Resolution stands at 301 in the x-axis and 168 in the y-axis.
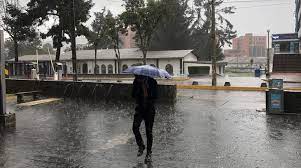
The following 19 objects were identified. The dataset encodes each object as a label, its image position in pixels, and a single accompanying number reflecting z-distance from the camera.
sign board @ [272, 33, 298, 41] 56.72
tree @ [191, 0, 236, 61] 74.19
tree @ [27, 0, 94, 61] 42.56
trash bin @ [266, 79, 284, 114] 13.38
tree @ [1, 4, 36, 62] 44.69
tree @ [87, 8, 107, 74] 49.75
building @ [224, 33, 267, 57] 165.50
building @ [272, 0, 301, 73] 41.57
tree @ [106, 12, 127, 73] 47.78
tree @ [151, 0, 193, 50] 66.88
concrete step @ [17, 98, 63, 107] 16.39
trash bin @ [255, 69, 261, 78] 48.80
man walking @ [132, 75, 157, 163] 7.46
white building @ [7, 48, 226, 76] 48.38
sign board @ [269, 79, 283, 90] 13.53
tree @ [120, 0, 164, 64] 42.91
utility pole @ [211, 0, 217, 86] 27.20
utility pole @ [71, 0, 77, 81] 34.55
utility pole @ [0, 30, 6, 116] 10.89
